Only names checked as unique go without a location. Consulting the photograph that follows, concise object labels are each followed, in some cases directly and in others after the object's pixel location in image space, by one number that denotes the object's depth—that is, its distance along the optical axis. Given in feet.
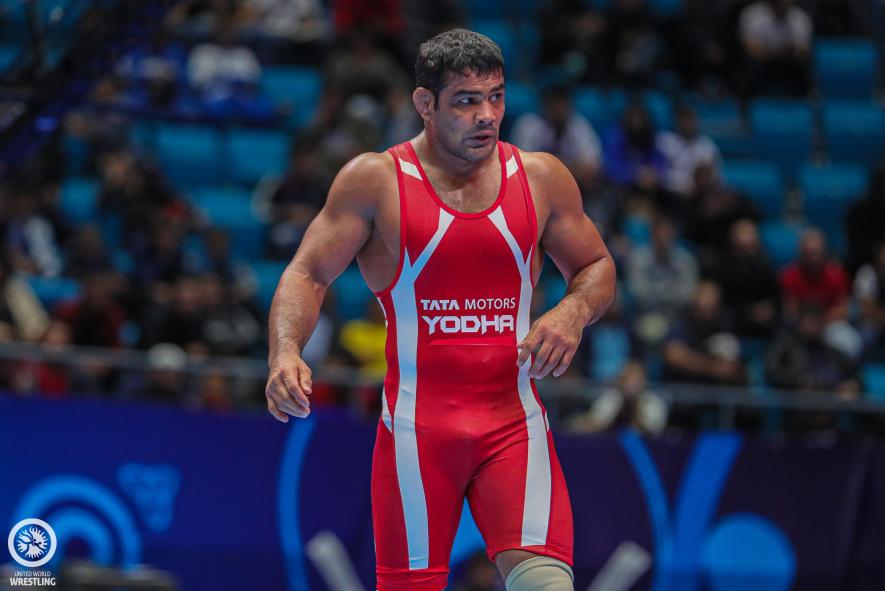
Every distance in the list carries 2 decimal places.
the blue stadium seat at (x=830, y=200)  55.26
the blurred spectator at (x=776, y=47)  59.06
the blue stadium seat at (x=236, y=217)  50.65
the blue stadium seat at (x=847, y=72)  60.80
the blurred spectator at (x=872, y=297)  46.32
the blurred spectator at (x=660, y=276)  46.47
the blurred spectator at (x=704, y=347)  42.55
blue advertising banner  35.01
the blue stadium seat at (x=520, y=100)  55.31
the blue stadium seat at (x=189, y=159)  53.93
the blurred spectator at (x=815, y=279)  47.26
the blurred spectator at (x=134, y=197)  47.29
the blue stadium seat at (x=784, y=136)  58.44
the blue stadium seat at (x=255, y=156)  54.19
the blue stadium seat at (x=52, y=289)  46.14
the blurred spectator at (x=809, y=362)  42.42
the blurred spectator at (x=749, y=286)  46.80
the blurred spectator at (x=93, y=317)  40.83
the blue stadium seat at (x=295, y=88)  56.85
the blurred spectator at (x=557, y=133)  51.19
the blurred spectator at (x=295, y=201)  48.52
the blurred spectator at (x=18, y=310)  41.57
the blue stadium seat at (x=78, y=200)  51.03
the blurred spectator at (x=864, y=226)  51.21
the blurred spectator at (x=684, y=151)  53.36
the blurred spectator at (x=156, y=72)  45.60
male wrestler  19.10
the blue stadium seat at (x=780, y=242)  52.70
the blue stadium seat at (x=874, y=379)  45.42
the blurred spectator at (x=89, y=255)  44.47
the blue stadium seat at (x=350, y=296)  47.45
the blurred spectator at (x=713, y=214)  50.52
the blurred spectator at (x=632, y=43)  57.88
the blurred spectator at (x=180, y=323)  41.68
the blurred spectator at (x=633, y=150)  52.90
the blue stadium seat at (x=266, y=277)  47.67
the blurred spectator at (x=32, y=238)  47.37
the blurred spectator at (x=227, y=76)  52.29
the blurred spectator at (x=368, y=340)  42.14
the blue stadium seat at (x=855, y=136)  58.23
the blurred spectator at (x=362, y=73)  53.88
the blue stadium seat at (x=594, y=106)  56.70
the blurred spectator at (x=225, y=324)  42.55
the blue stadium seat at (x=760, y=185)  55.42
